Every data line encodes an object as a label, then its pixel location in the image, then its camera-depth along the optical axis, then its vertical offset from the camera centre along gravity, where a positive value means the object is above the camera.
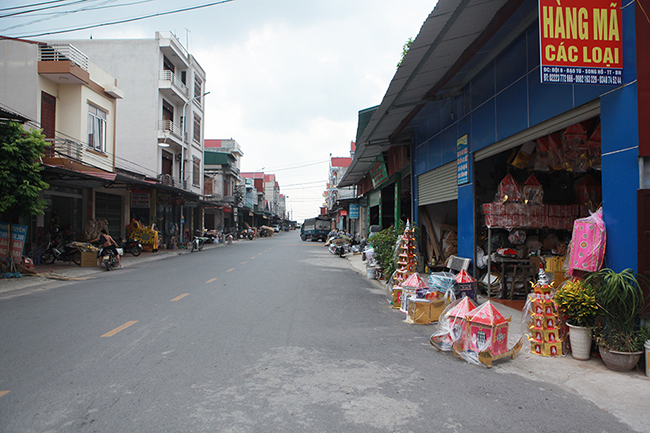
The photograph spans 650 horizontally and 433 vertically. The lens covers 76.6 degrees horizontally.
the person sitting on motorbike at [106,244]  14.91 -0.72
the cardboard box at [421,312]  6.78 -1.43
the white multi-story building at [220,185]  46.69 +4.88
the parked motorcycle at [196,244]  25.69 -1.22
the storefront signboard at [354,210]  37.12 +1.38
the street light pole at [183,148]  30.58 +5.71
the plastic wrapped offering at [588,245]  5.10 -0.23
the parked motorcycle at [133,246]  20.81 -1.11
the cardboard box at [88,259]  15.71 -1.34
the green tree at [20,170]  11.39 +1.54
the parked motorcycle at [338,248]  22.98 -1.28
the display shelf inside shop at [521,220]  8.96 +0.13
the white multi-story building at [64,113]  17.14 +4.95
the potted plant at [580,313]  4.79 -1.03
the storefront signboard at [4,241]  12.33 -0.52
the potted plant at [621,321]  4.39 -1.04
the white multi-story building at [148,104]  29.20 +8.66
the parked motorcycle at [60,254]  15.92 -1.18
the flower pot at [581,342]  4.85 -1.37
